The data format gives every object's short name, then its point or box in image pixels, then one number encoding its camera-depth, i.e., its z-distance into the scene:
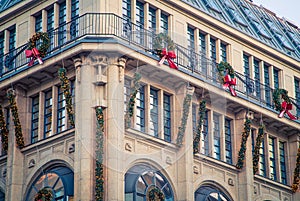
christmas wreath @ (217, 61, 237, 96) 58.09
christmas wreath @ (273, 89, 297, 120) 62.12
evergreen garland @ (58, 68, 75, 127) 51.81
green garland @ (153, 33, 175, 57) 54.12
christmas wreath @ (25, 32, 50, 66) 53.62
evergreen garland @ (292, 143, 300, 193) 62.34
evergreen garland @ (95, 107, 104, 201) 49.45
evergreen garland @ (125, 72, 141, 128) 51.75
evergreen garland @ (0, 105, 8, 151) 55.31
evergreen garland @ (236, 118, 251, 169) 58.59
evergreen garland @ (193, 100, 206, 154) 55.62
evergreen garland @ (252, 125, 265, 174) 59.78
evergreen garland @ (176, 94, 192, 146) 54.69
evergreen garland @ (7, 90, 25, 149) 54.38
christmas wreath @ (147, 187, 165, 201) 51.59
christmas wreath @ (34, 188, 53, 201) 51.59
